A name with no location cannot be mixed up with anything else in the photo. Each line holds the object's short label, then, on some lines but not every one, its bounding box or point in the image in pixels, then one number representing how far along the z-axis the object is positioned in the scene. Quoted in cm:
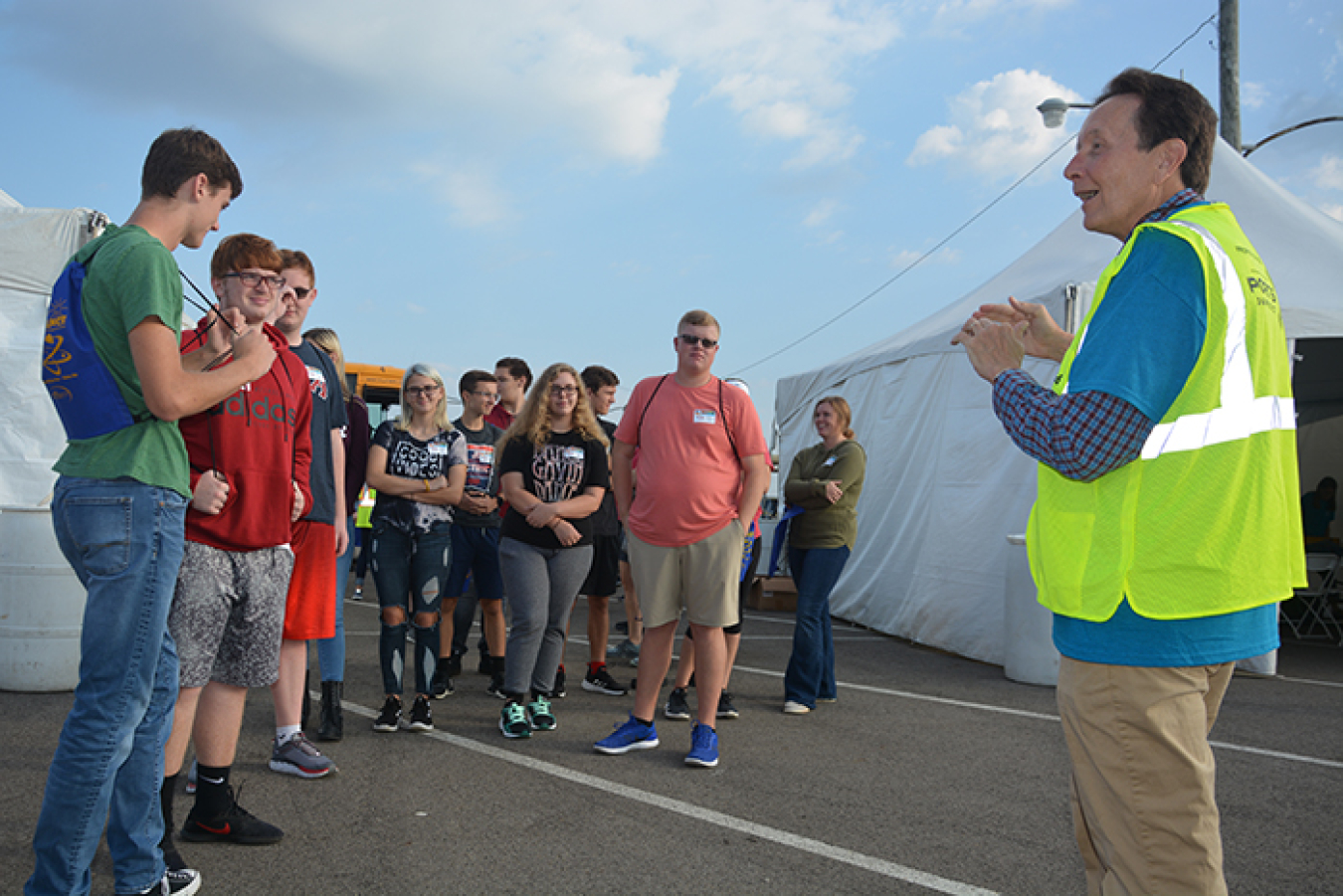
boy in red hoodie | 263
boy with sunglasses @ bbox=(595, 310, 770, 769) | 436
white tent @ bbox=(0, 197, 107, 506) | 787
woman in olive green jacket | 546
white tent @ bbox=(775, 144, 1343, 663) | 745
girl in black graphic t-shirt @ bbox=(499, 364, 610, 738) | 462
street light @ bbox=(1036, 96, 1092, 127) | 1115
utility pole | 1090
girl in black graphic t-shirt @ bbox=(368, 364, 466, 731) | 467
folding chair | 965
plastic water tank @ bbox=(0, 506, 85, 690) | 521
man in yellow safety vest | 149
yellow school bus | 1590
